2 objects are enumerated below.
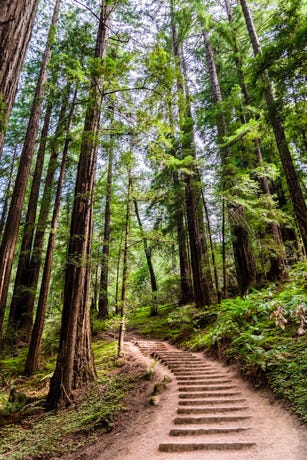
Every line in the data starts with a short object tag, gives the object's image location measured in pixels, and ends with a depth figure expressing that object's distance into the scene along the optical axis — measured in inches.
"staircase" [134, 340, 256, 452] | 133.1
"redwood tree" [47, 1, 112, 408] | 231.8
